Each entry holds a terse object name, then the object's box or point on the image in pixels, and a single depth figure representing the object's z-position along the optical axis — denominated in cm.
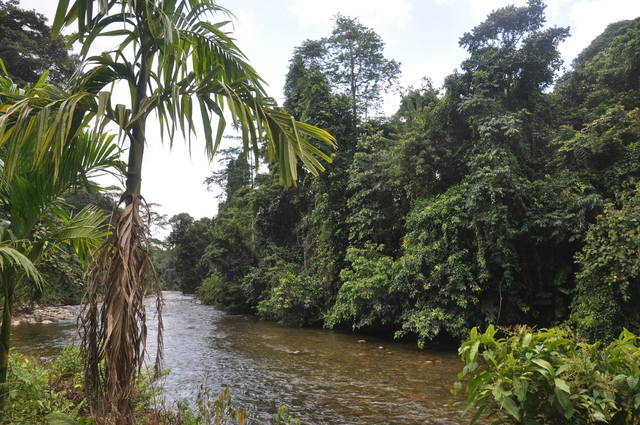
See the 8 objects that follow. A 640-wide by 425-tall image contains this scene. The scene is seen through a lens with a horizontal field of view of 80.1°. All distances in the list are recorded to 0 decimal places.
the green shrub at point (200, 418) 297
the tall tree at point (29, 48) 1642
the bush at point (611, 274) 704
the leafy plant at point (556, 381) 226
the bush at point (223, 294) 2017
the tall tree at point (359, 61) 1895
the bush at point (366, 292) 1092
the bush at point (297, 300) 1418
